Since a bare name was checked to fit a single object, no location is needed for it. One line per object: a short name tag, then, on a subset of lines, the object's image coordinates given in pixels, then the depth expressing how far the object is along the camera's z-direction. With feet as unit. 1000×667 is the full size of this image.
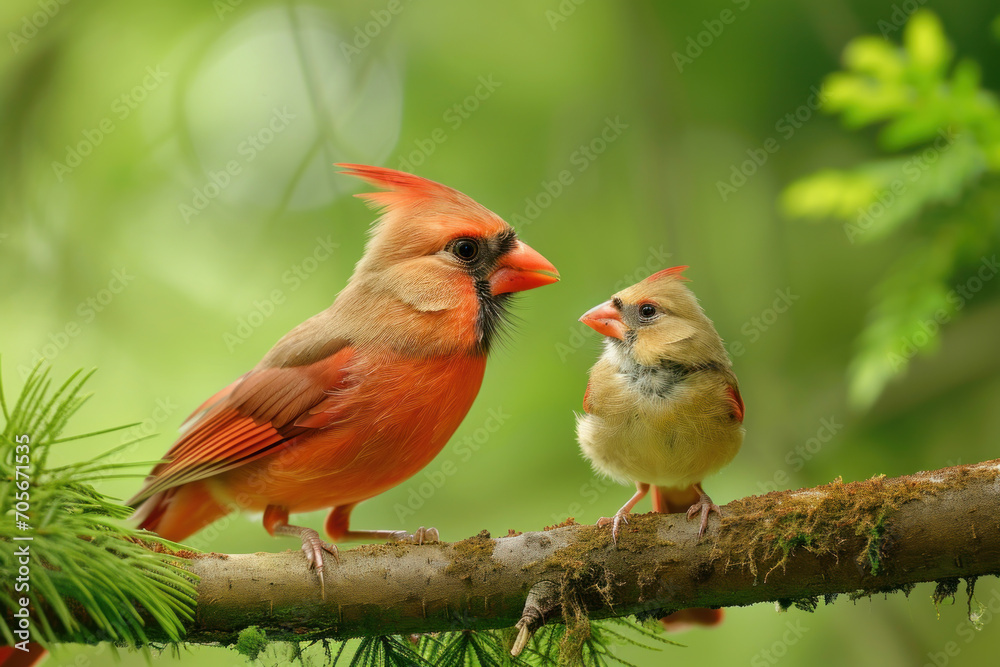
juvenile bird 15.10
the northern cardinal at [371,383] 15.11
